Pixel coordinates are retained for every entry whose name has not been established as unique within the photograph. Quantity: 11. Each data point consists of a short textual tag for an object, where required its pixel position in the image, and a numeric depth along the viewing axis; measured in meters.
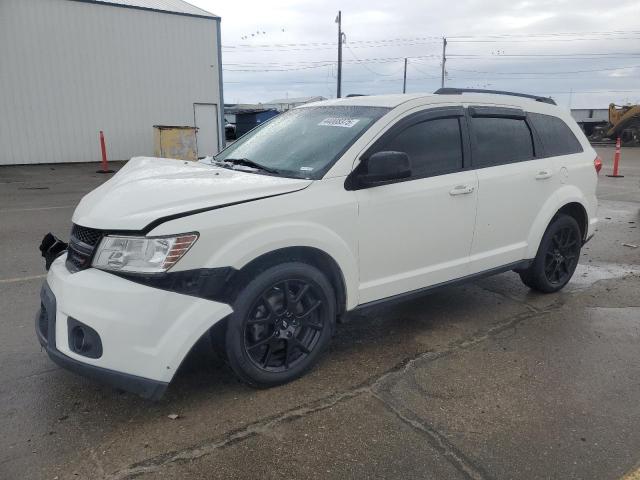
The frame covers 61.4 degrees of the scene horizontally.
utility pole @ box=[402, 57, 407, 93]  70.32
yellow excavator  30.53
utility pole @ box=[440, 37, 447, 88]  61.25
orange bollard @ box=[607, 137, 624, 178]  15.78
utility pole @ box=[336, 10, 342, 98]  37.62
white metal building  17.80
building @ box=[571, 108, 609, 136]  36.25
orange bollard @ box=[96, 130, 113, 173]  17.08
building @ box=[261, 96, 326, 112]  55.67
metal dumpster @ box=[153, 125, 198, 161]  17.61
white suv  2.74
